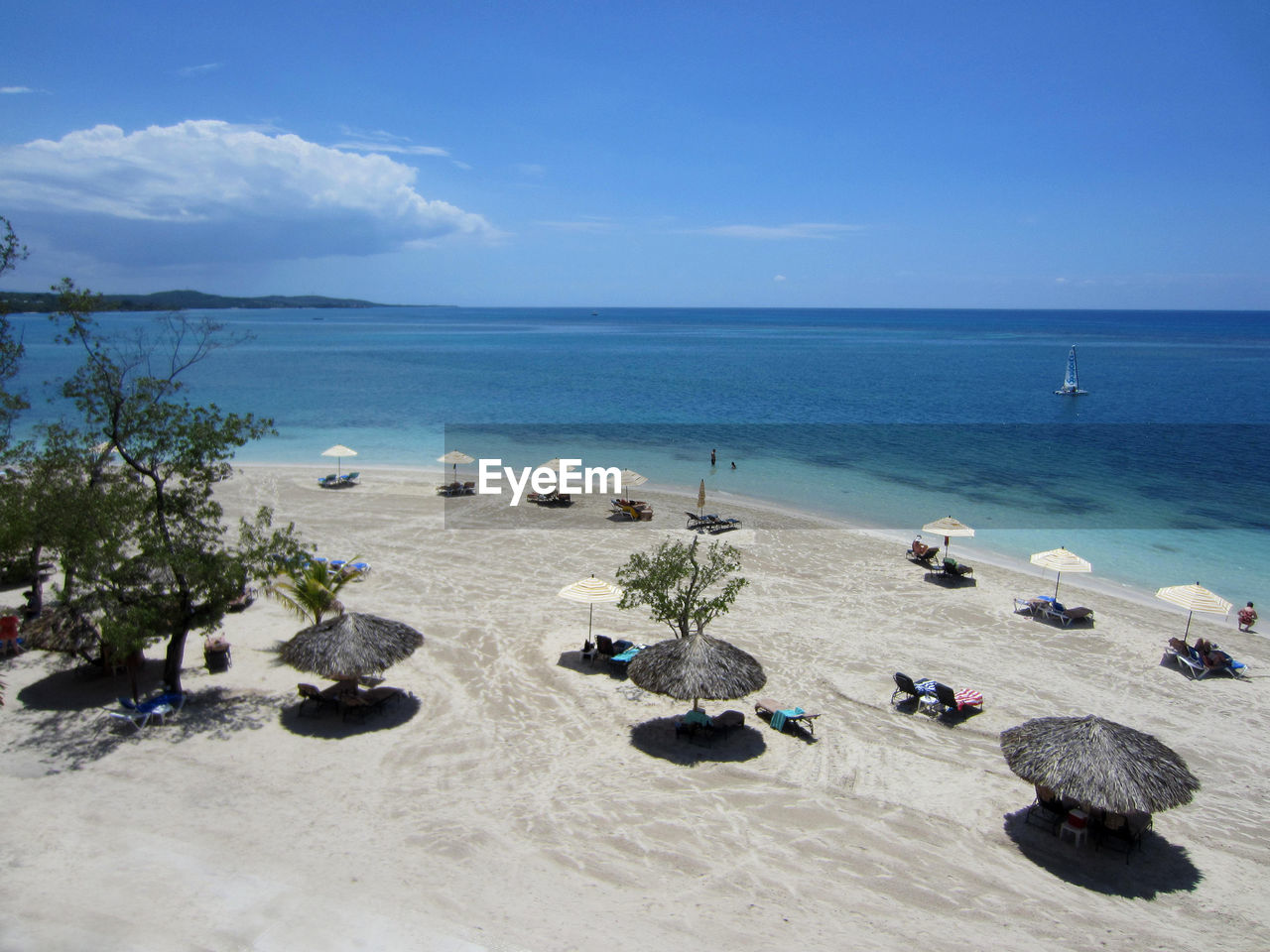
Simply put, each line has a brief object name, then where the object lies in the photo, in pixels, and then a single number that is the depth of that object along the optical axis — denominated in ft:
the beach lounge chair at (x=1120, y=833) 30.81
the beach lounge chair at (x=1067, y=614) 55.36
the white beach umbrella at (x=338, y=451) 93.71
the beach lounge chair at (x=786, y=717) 38.58
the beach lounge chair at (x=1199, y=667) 48.07
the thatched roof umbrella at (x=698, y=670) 35.47
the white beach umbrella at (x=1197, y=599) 51.03
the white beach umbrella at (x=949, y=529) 67.82
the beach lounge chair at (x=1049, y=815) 31.94
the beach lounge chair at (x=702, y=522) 79.56
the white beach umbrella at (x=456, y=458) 91.76
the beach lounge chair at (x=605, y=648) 45.60
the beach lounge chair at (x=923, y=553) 67.51
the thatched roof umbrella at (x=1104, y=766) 29.01
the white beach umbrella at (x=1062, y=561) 57.62
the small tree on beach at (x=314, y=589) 43.01
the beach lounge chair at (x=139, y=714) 36.45
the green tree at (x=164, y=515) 36.83
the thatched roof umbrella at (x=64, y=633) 37.81
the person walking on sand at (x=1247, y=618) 56.90
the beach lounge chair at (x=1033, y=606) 56.65
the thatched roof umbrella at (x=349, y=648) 37.01
